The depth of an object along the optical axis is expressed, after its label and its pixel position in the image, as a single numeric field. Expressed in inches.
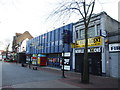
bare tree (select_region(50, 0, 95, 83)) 410.1
